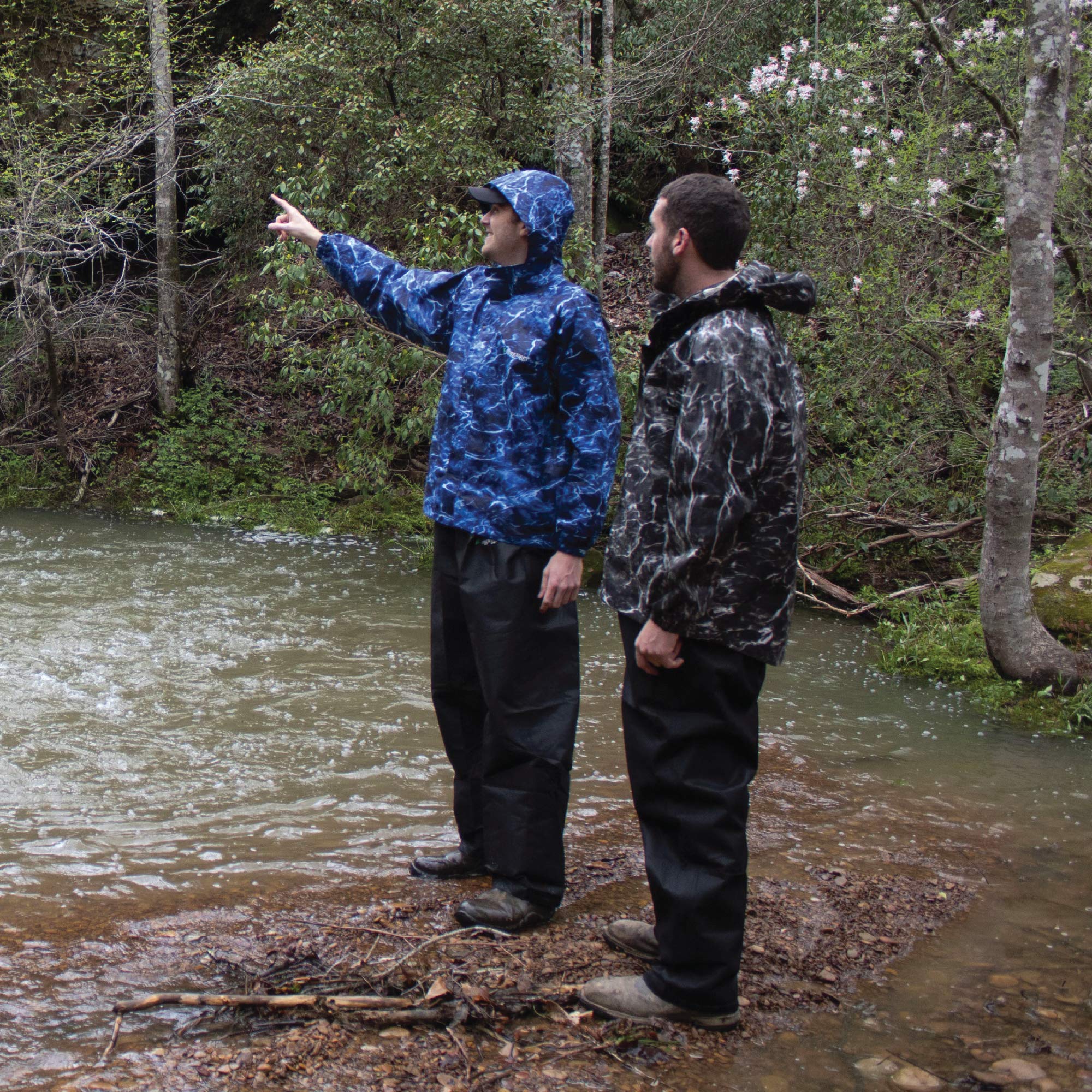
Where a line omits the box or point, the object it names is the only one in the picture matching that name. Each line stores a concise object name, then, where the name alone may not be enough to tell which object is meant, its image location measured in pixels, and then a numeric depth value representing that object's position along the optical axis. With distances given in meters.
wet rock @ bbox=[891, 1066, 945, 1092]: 2.47
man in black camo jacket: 2.55
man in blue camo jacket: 3.19
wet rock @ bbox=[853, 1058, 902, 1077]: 2.52
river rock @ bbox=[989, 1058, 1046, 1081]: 2.53
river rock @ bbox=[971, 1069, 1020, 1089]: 2.50
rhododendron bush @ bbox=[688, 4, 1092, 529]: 8.39
